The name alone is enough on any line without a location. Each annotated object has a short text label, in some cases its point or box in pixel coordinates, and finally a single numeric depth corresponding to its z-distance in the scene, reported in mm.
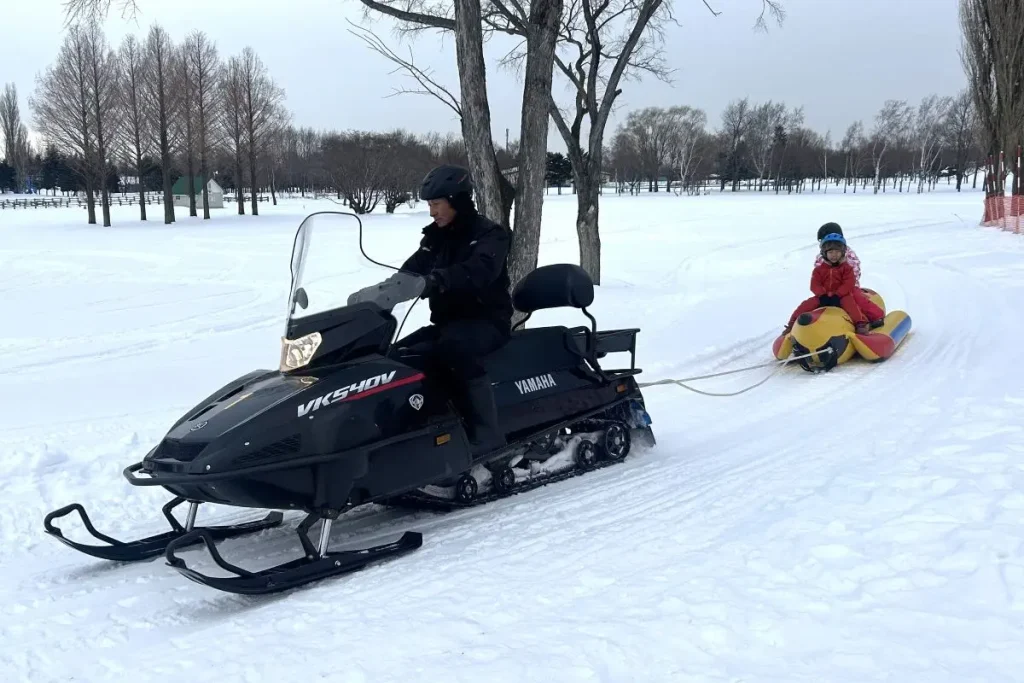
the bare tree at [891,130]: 80438
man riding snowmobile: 4254
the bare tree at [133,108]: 39000
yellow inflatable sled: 7594
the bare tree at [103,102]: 36594
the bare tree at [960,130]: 64438
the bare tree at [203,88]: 41406
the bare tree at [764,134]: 86125
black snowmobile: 3514
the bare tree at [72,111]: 36281
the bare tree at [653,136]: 85500
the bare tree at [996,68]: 23641
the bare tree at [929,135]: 76625
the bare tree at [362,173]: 45594
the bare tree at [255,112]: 44906
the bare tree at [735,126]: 88162
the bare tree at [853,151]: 85062
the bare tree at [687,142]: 82500
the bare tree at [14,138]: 82656
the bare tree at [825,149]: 84000
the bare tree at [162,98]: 39562
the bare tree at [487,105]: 7422
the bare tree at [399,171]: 45875
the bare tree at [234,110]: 43812
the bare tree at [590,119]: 13570
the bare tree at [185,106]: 40438
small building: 56941
